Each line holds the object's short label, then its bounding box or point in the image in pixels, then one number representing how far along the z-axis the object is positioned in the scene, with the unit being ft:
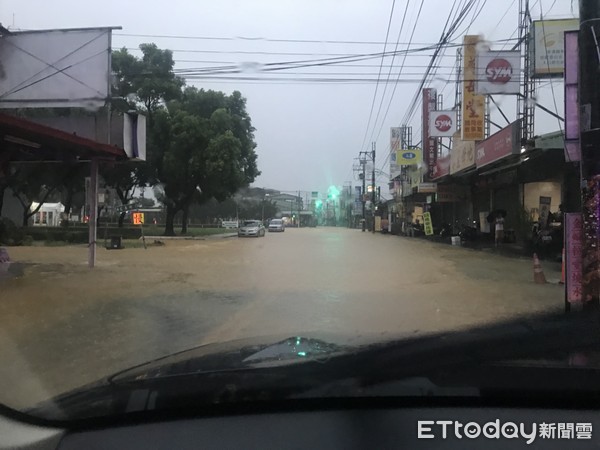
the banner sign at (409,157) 110.93
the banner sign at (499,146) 56.90
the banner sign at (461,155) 75.97
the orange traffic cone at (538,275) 38.40
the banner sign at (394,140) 136.26
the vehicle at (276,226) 181.68
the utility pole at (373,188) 189.67
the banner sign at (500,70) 51.39
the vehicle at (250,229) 126.31
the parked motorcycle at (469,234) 89.40
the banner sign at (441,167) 91.66
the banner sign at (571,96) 24.09
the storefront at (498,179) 58.94
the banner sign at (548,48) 51.16
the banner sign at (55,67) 41.98
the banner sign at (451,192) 105.70
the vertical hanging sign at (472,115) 67.21
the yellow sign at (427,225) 103.24
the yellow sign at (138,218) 81.15
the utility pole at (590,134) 22.36
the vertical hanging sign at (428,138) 103.35
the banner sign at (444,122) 80.89
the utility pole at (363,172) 216.33
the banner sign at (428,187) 106.01
